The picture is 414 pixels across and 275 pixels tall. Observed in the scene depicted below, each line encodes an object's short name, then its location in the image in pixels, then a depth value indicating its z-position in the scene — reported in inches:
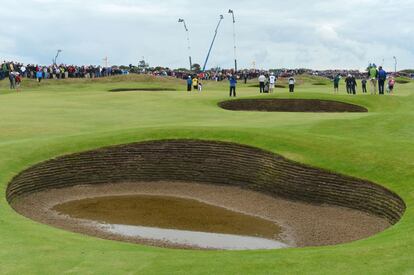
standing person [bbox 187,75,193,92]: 2758.4
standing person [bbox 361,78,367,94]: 2564.0
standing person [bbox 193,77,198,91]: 2869.1
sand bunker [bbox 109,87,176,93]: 2952.8
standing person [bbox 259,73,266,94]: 2396.7
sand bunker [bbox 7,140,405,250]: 790.5
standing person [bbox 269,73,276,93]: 2358.8
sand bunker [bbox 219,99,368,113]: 1856.5
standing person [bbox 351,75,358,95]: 2323.6
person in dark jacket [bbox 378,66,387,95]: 1927.4
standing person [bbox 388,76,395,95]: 2613.2
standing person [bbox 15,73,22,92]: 2822.1
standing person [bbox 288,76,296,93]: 2358.5
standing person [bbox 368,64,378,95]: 1879.8
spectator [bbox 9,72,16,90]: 2773.1
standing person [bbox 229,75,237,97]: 2198.7
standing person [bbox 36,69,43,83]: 3041.3
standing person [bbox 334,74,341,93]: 2484.0
